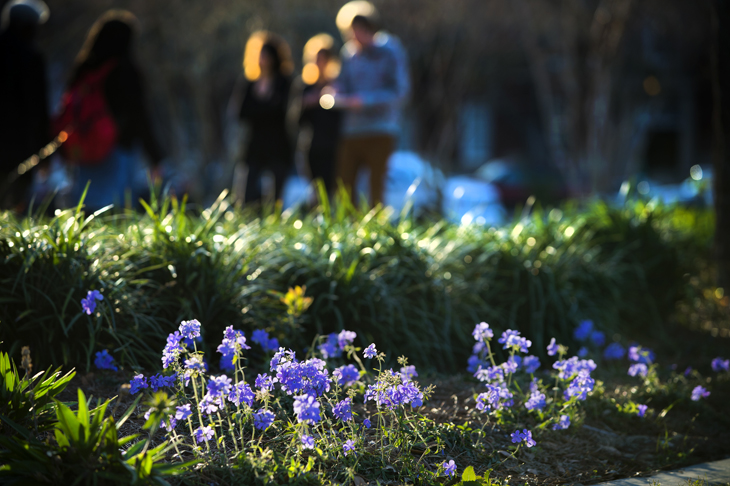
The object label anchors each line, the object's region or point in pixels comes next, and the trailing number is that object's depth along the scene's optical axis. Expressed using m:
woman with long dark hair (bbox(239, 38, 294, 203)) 12.62
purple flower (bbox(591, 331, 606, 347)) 7.57
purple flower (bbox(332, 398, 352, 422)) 4.57
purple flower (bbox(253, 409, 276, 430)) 4.37
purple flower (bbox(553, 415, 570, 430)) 5.09
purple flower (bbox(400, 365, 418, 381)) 4.88
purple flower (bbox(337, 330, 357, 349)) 5.33
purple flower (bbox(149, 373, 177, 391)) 4.82
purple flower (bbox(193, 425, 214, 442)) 4.36
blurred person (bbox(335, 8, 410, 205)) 11.80
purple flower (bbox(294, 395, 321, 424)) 4.12
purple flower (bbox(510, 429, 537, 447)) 4.89
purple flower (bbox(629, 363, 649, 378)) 6.19
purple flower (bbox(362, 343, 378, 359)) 4.78
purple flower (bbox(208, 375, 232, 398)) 4.20
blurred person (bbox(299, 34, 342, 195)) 13.14
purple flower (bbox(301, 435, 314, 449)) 4.23
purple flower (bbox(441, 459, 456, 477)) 4.41
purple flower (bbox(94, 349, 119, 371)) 5.45
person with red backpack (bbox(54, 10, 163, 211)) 9.69
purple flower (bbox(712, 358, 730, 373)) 6.25
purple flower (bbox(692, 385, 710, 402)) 5.85
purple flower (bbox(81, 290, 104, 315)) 4.94
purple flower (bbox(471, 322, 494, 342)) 5.39
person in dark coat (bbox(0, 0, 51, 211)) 9.46
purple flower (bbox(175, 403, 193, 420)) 4.14
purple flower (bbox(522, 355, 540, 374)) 5.90
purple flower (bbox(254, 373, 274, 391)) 4.70
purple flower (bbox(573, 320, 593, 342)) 7.43
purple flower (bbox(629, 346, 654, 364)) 6.44
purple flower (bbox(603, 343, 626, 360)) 7.23
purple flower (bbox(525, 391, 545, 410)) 5.16
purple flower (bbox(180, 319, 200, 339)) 4.62
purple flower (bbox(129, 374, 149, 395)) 4.68
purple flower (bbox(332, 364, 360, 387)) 5.17
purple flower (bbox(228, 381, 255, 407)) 4.49
